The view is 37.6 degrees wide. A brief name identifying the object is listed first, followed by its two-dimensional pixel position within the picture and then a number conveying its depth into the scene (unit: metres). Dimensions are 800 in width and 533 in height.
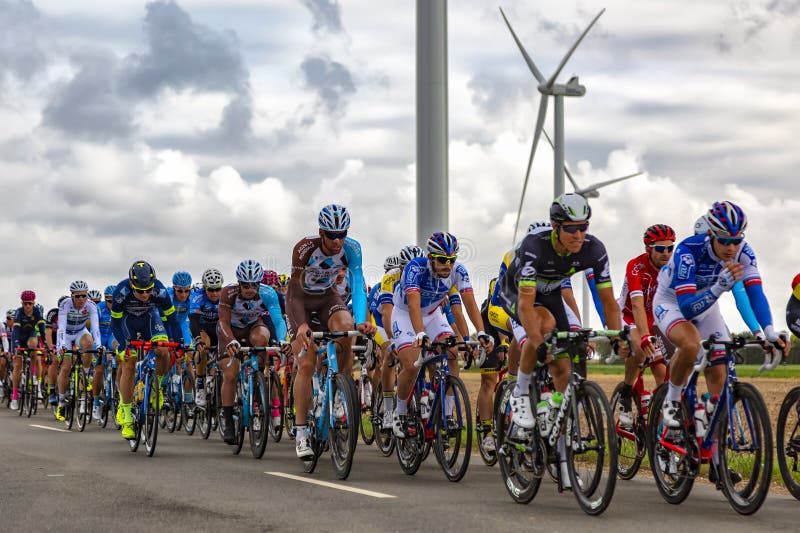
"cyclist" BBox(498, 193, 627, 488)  8.66
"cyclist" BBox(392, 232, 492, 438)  11.30
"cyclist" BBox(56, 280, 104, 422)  18.06
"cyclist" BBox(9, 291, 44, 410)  24.45
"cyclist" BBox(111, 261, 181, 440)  14.07
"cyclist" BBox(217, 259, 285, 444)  13.84
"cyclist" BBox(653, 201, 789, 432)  8.62
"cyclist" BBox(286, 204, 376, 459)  11.09
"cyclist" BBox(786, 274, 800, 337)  10.25
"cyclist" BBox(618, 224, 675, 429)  10.87
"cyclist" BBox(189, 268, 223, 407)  16.22
